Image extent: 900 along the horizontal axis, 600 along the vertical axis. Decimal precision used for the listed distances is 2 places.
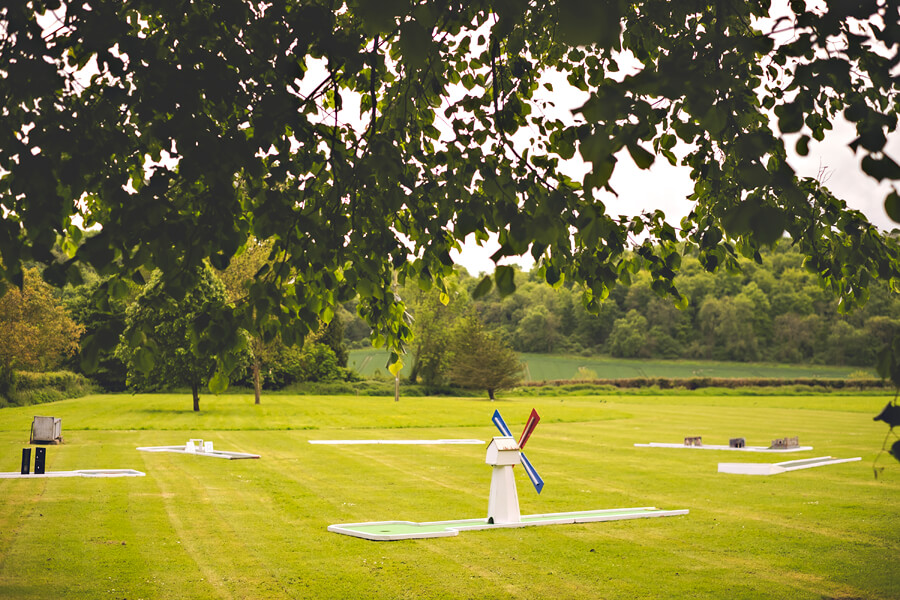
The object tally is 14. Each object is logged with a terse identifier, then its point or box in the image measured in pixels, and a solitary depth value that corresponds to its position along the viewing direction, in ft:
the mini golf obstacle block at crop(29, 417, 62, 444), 78.59
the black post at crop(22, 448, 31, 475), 58.03
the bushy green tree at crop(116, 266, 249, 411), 120.26
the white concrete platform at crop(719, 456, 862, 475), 68.49
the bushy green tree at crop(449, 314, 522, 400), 209.97
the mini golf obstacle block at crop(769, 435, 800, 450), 84.07
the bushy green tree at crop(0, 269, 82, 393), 129.08
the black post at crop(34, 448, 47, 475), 57.82
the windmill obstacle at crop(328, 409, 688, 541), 41.50
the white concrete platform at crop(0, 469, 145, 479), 57.11
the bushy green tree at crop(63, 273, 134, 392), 183.62
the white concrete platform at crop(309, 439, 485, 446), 91.07
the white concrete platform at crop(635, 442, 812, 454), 84.38
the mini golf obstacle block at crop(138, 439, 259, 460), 74.18
